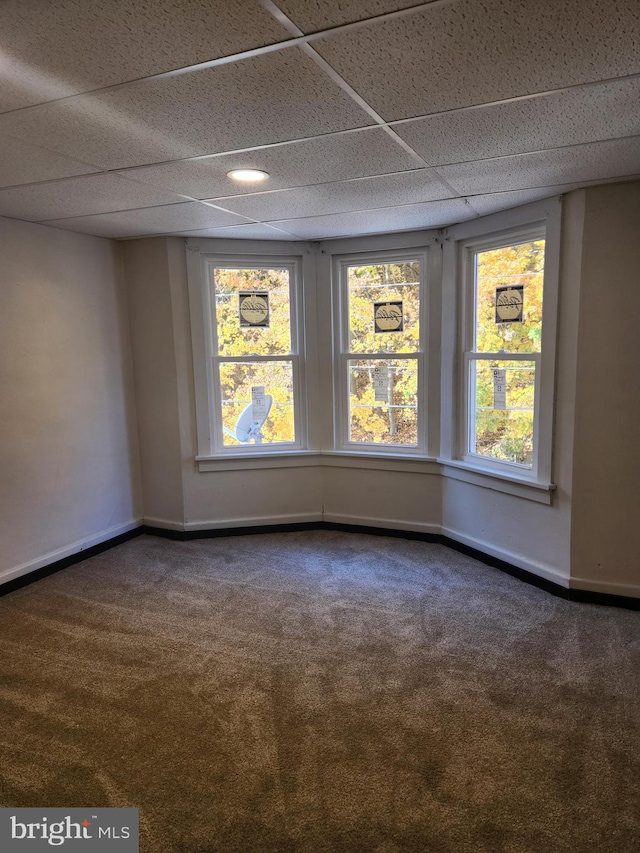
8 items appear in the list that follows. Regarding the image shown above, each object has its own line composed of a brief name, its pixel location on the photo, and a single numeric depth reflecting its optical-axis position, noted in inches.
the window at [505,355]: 131.2
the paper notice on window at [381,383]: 167.5
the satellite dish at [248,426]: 172.4
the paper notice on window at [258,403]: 171.8
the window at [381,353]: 161.6
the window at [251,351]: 167.2
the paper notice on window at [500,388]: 141.1
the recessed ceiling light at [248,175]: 97.8
